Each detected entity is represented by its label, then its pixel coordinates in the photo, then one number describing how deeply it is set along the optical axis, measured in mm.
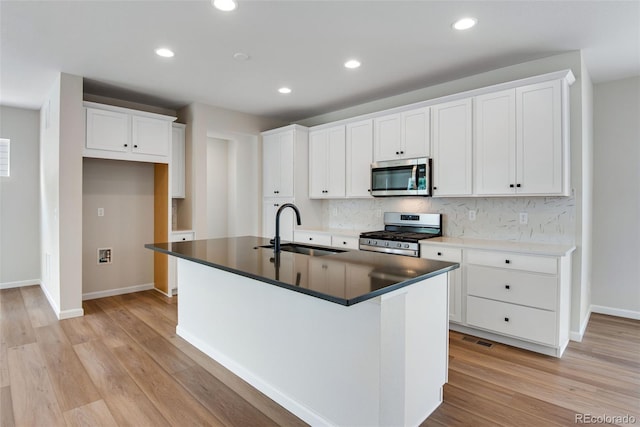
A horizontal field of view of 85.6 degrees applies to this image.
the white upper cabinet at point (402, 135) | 3801
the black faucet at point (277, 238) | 2490
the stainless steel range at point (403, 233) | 3601
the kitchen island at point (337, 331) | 1634
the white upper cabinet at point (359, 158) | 4367
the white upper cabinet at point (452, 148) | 3475
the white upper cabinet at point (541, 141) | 2930
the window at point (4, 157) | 4961
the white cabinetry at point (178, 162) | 4871
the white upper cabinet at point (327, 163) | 4719
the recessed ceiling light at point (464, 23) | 2584
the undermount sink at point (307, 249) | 2687
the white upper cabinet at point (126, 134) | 3965
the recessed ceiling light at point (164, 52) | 3088
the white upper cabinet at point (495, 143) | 3189
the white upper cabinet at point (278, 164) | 5086
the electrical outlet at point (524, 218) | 3418
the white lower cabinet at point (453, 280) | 3289
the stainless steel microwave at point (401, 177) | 3748
